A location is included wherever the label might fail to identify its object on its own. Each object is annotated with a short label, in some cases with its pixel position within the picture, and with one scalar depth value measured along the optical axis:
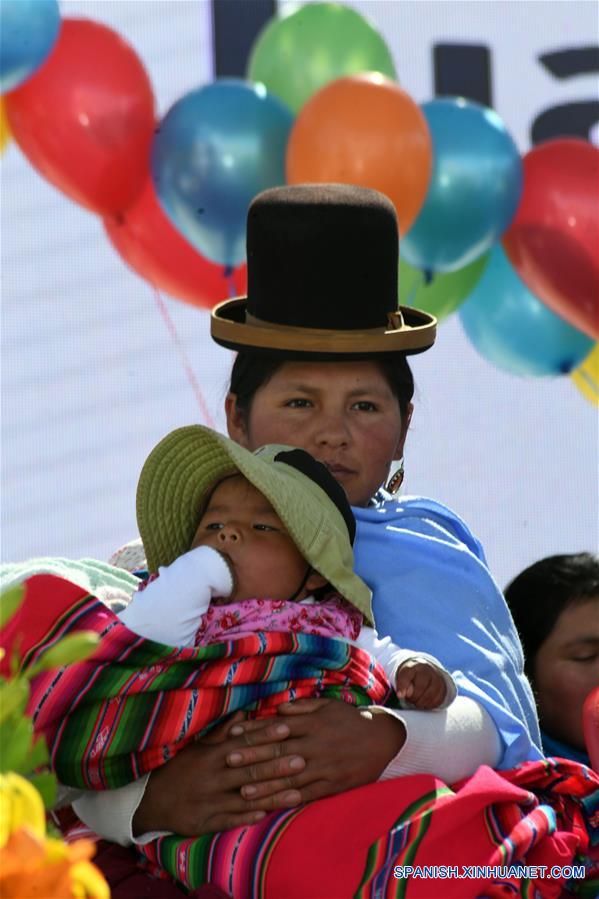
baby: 4.11
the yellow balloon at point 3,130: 9.87
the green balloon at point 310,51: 9.61
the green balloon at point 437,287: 9.81
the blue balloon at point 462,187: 9.48
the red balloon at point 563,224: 9.91
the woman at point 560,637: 5.82
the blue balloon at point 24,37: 9.13
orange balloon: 8.91
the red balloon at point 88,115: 9.44
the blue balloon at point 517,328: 10.34
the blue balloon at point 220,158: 9.20
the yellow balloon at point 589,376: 10.69
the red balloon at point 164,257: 9.84
